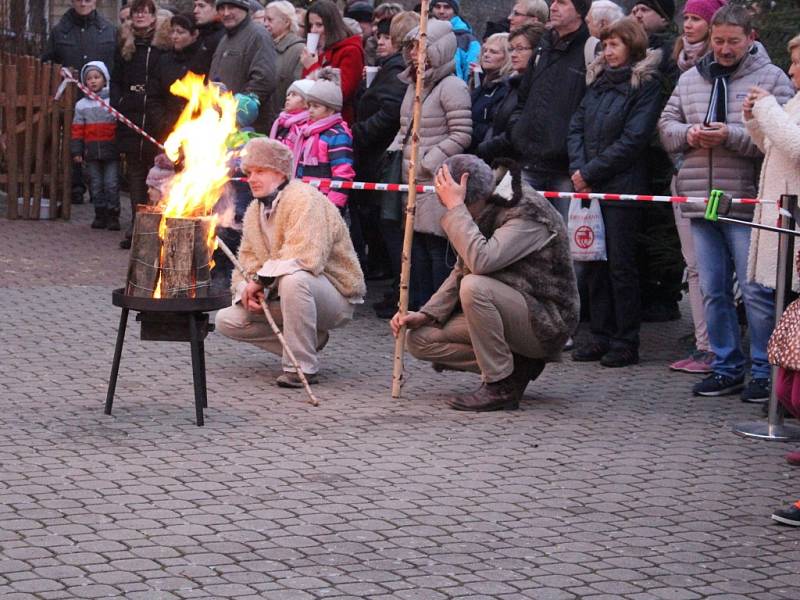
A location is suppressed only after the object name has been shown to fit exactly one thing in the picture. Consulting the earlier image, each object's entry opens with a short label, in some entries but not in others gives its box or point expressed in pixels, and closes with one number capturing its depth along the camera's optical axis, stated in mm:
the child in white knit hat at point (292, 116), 17619
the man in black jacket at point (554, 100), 16034
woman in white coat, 12636
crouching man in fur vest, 13072
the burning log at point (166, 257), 12503
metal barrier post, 12443
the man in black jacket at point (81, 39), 26458
